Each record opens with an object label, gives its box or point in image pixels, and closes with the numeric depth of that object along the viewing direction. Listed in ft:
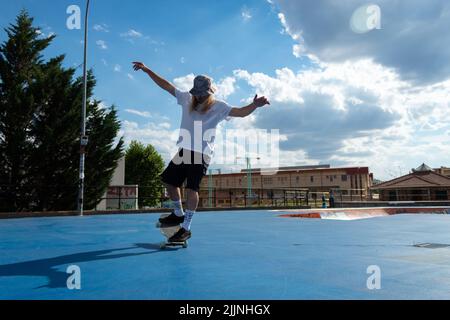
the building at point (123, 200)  67.00
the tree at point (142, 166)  123.65
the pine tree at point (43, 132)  46.53
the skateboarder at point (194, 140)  11.03
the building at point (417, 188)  105.19
